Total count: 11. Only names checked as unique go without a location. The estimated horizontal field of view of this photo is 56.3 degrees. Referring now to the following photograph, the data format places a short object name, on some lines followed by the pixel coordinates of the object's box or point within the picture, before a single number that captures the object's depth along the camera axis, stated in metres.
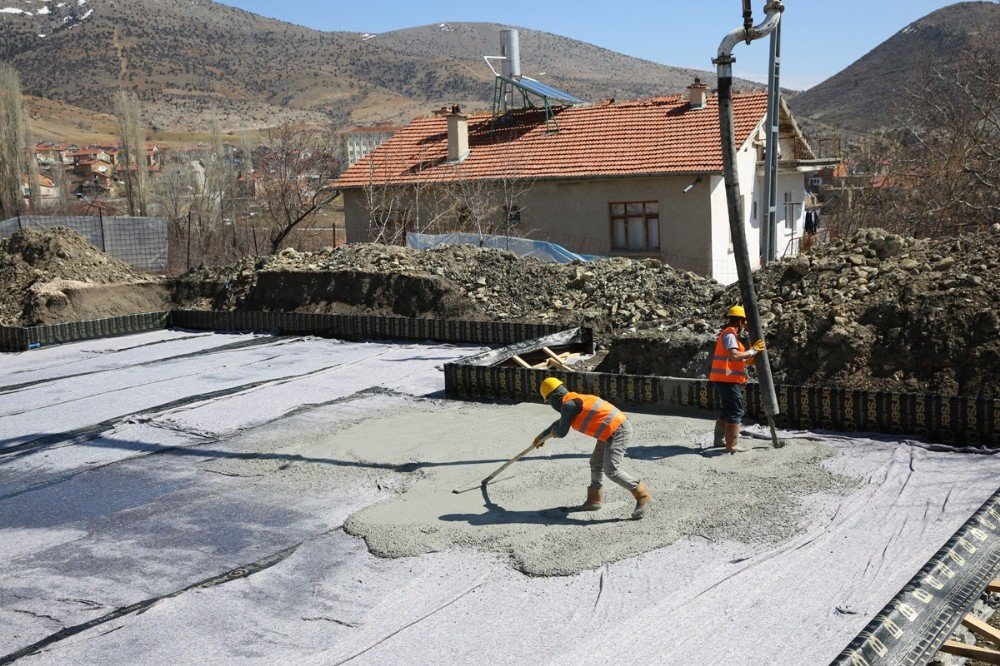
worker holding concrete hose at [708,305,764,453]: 9.46
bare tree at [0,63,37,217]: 46.78
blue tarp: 21.97
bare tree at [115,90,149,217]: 51.50
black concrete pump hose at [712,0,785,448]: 9.34
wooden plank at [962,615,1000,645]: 5.36
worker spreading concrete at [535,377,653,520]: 7.64
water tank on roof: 31.20
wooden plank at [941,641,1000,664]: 5.17
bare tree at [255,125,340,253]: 29.83
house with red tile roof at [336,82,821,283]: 24.34
